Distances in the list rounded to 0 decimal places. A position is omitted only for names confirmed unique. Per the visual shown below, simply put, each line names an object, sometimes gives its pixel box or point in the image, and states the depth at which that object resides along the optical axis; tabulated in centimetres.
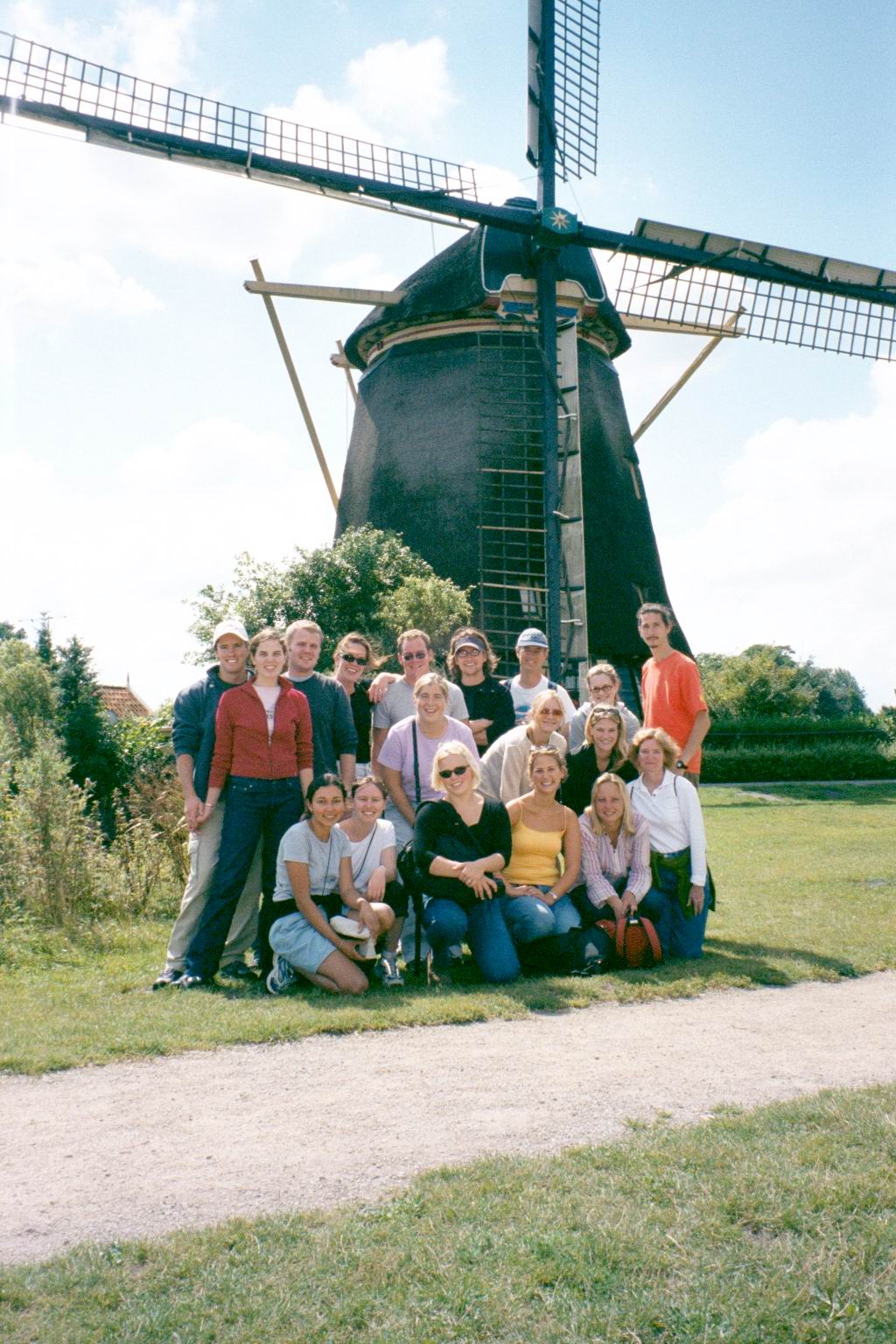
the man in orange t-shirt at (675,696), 689
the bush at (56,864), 756
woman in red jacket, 566
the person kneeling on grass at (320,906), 517
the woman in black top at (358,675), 646
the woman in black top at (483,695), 659
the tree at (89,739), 1608
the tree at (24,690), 2454
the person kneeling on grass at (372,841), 558
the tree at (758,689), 4194
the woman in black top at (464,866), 547
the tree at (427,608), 1589
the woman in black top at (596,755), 632
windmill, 1341
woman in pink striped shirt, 596
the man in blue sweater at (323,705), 607
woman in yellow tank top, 572
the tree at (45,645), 3059
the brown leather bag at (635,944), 576
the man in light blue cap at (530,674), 680
